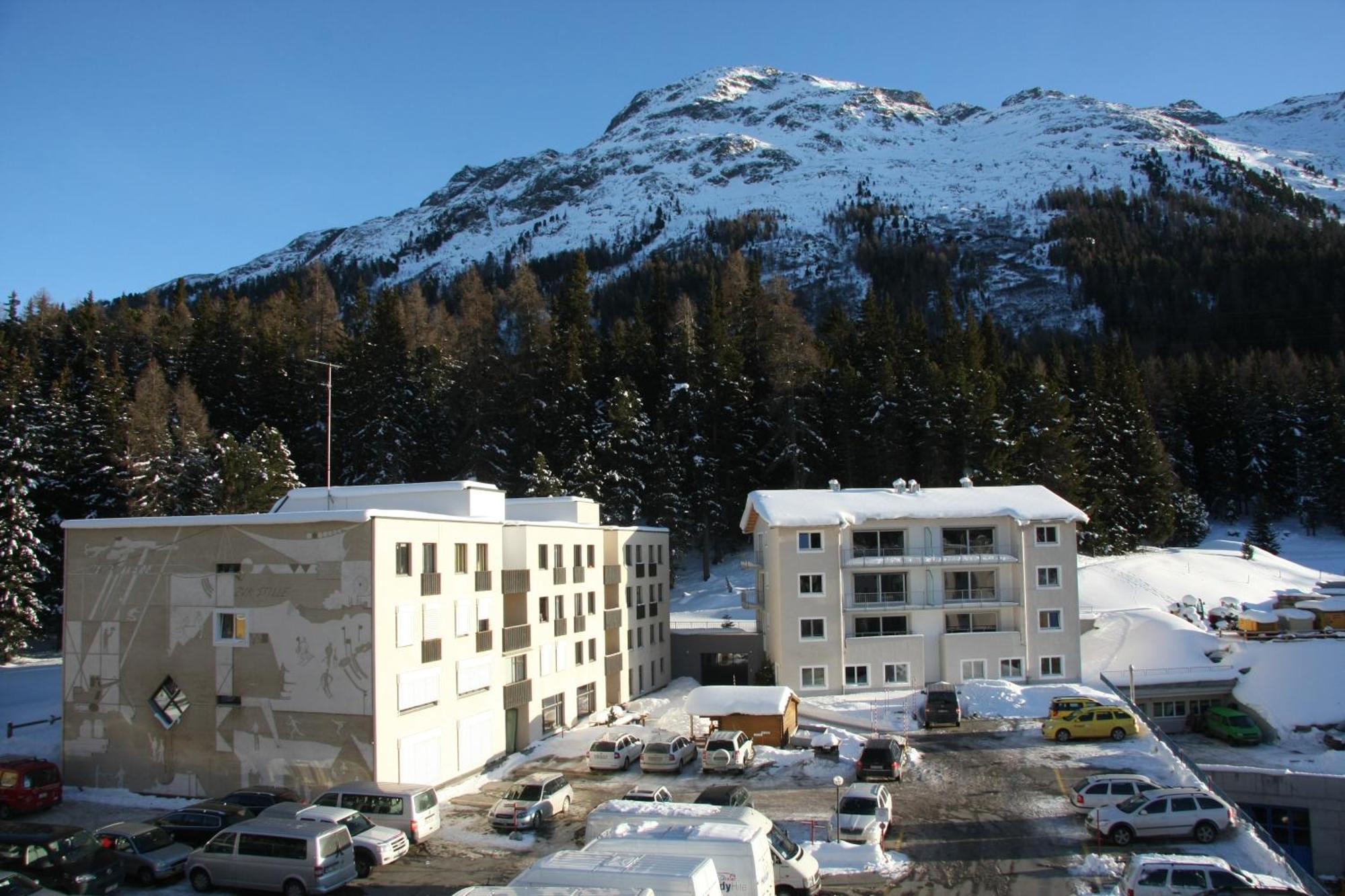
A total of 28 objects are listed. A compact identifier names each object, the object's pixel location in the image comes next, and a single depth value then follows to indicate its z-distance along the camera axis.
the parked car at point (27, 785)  27.73
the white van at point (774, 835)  19.45
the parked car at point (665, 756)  32.50
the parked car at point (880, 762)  30.59
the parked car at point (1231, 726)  41.06
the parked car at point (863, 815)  23.97
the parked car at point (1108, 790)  25.69
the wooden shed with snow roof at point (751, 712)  35.66
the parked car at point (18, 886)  18.19
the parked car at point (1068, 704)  35.66
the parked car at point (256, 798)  25.91
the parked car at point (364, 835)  22.33
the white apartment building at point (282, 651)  27.95
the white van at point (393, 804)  24.20
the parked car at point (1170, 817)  23.50
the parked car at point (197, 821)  23.98
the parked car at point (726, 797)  24.98
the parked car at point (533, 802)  25.44
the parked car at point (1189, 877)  18.86
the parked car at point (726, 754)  32.25
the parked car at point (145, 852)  21.95
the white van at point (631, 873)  14.34
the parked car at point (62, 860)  20.64
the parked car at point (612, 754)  32.84
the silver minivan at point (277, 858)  20.56
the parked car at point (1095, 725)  34.84
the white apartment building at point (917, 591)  44.41
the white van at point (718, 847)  16.72
